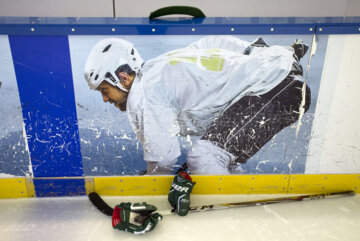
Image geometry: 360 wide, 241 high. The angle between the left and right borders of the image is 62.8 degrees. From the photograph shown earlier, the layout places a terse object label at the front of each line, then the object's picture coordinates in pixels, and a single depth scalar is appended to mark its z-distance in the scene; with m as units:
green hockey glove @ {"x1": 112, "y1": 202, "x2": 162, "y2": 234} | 1.29
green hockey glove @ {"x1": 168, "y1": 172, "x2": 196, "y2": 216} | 1.38
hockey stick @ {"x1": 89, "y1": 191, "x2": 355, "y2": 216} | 1.43
